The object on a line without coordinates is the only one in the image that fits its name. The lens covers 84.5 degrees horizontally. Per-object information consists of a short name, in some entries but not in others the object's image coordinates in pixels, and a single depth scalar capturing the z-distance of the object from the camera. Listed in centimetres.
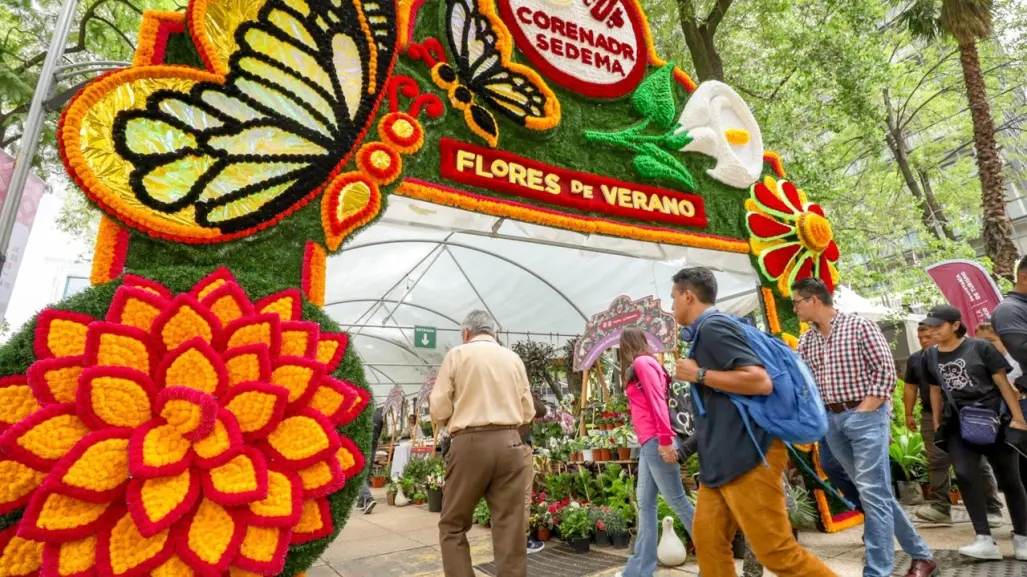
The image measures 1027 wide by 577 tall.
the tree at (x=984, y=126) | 810
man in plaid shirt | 297
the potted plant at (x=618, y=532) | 446
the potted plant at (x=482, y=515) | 564
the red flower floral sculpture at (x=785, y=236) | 515
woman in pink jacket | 328
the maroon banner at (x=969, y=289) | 590
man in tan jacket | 275
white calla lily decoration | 501
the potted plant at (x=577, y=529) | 444
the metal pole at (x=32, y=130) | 346
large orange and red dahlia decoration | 198
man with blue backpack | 211
